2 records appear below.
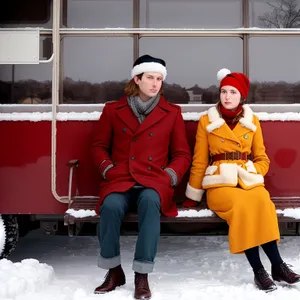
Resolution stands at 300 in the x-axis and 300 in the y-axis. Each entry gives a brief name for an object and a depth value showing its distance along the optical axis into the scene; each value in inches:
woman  132.9
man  129.9
